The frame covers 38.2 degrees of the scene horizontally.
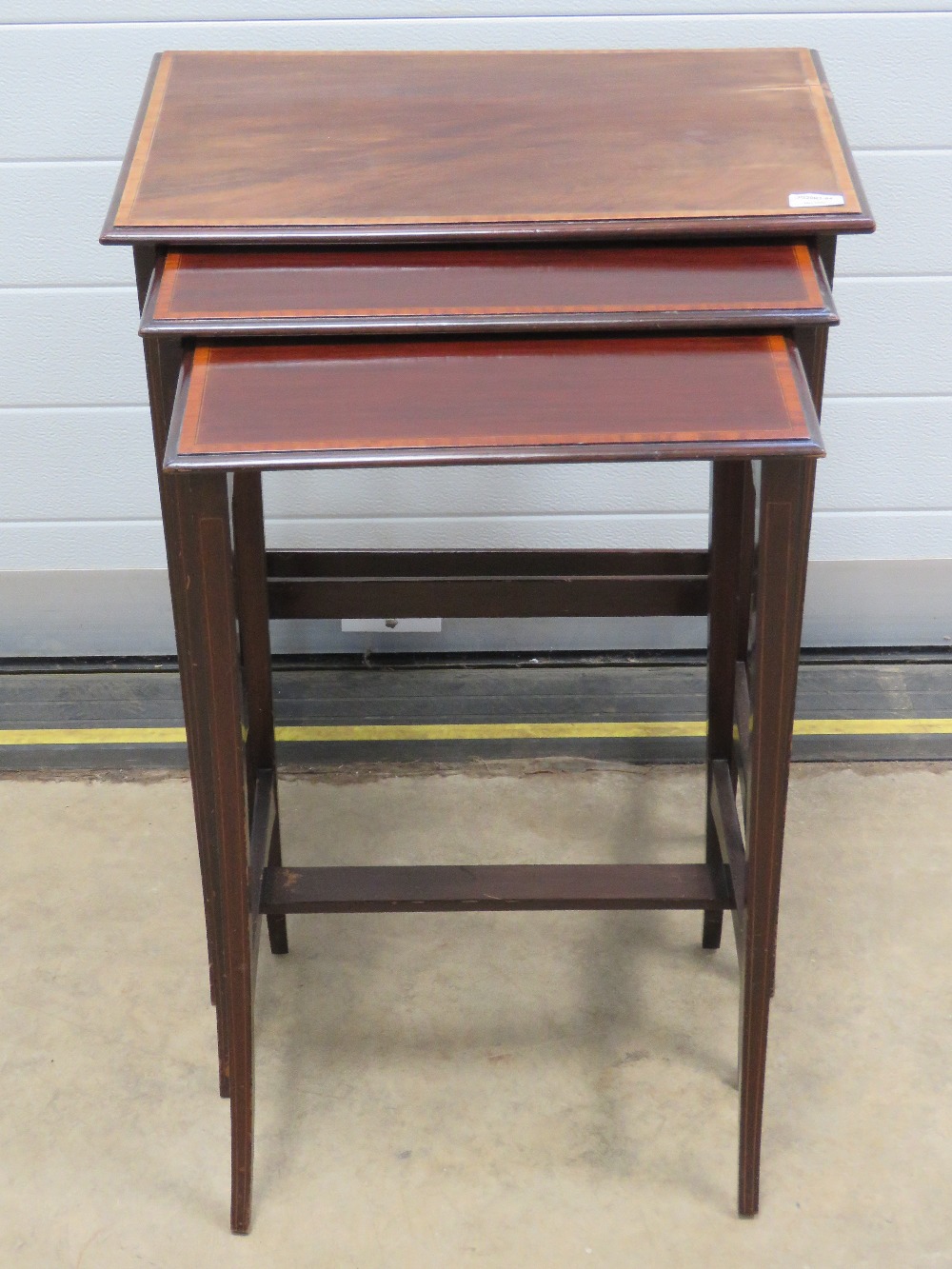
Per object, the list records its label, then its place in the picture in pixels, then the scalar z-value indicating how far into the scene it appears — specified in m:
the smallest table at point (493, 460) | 1.40
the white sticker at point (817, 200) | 1.53
